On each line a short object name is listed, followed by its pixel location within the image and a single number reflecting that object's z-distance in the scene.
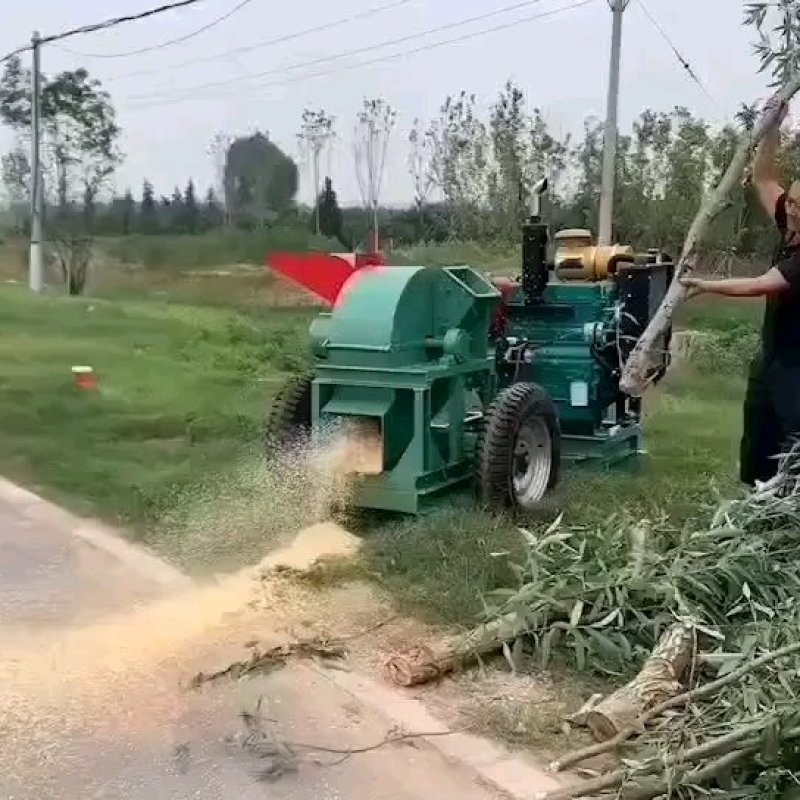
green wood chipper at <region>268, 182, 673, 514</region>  5.69
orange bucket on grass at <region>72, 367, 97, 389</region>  10.24
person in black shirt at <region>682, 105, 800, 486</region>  5.14
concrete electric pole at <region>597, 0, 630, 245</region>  14.10
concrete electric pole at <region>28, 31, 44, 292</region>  15.27
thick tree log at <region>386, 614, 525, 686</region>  4.18
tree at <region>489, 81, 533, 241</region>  15.74
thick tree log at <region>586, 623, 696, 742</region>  3.69
